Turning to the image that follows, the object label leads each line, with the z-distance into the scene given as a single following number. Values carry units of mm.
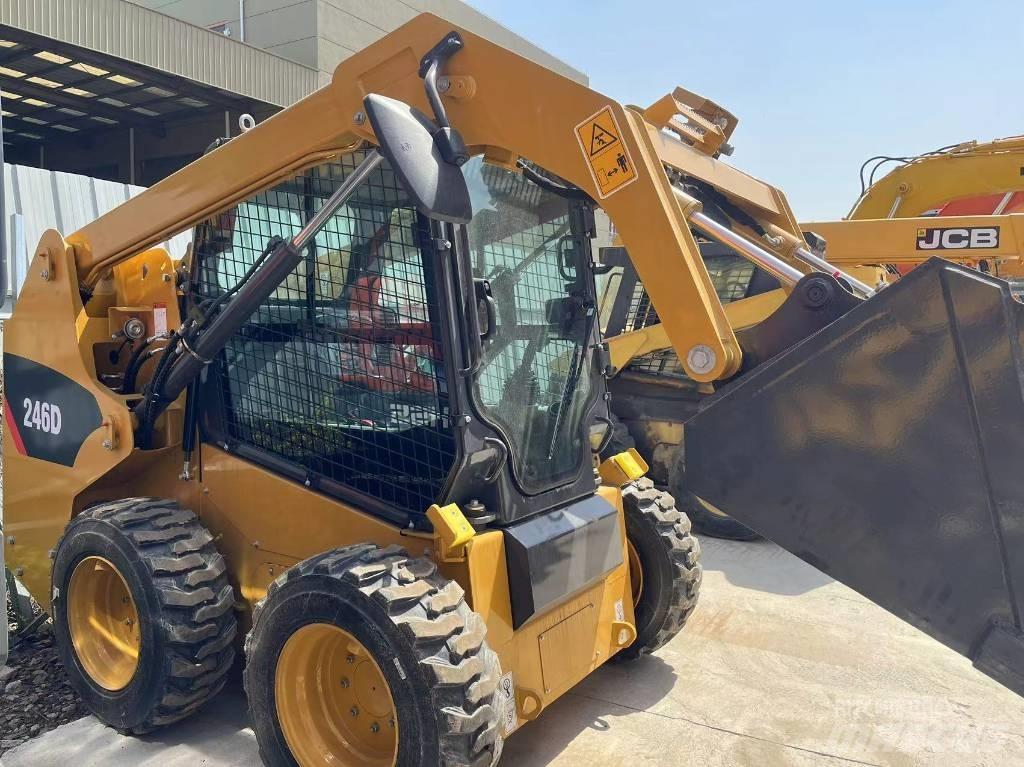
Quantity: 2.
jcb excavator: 5590
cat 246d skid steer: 2057
